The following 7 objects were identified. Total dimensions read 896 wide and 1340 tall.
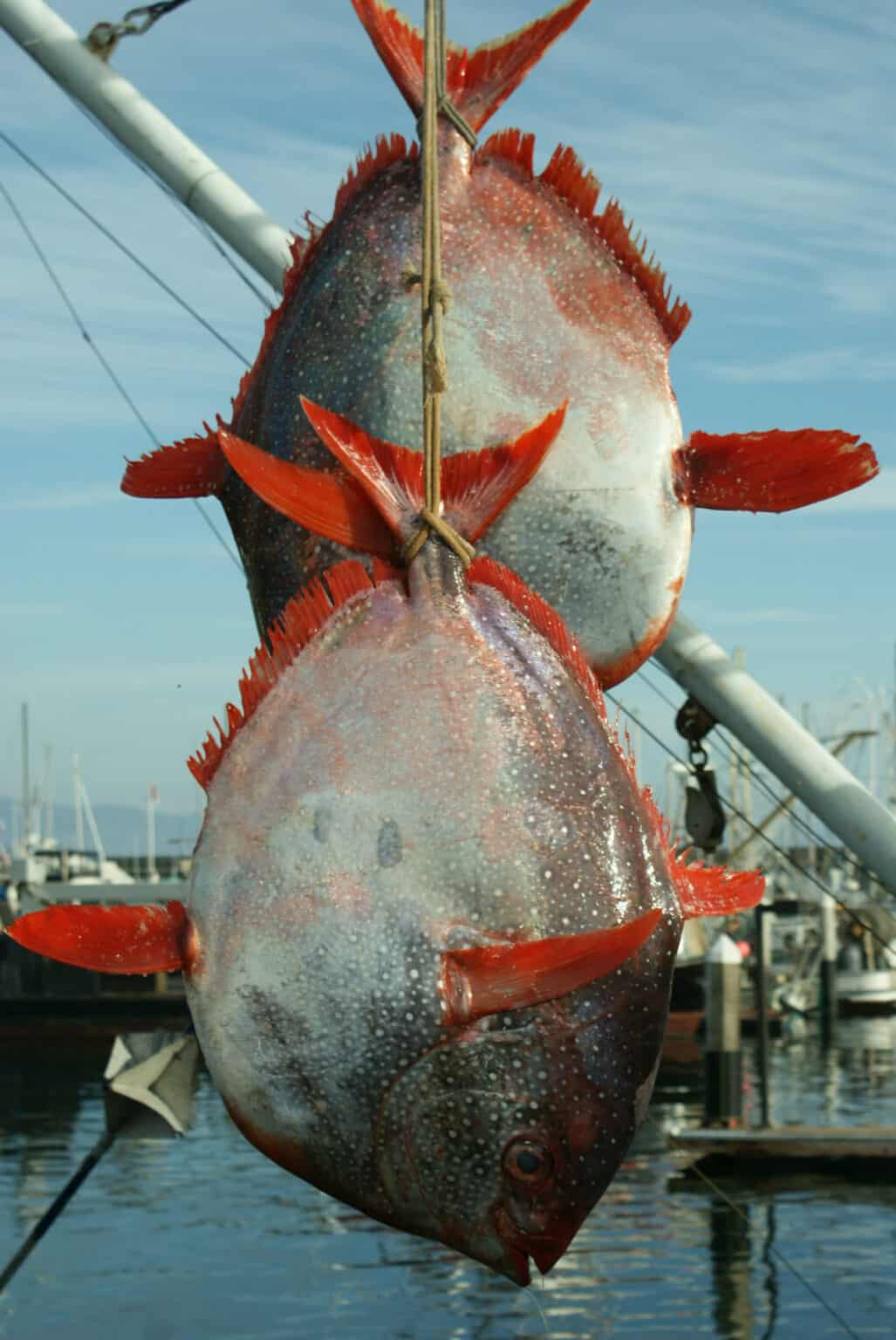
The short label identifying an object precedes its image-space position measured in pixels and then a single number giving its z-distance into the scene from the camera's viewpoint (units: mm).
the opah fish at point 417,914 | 2691
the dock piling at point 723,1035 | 22266
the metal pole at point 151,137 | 5816
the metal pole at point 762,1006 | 22828
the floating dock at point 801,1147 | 20766
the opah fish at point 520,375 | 3535
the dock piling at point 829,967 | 48438
